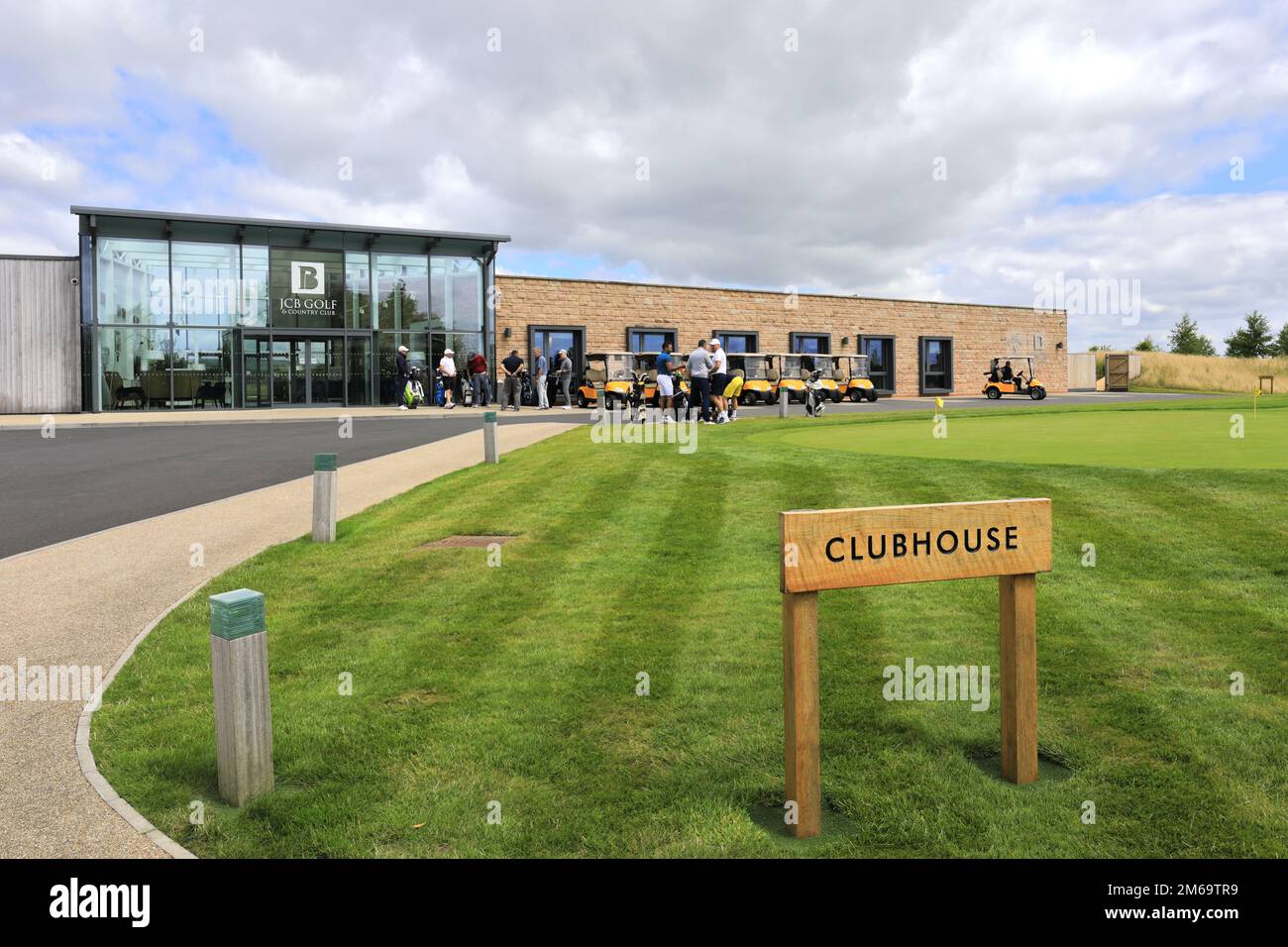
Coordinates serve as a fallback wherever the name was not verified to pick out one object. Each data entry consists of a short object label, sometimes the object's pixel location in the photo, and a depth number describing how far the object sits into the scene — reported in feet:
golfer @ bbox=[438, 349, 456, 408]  103.60
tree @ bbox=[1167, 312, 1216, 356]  313.32
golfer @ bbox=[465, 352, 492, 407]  107.96
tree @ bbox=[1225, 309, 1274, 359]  259.19
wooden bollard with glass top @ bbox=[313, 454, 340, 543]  27.99
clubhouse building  107.45
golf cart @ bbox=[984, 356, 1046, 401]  130.52
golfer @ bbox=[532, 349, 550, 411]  102.94
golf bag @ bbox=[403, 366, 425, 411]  105.22
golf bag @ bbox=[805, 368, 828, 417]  85.81
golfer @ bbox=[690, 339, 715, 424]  67.05
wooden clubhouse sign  11.05
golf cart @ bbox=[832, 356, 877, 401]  127.13
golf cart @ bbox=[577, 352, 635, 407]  105.19
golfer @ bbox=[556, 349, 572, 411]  106.22
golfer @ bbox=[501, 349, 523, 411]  96.99
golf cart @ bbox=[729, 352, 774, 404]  117.80
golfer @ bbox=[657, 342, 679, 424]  74.02
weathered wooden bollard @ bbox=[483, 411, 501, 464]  47.01
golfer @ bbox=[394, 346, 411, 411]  103.45
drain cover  27.09
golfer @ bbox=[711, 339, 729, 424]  70.03
